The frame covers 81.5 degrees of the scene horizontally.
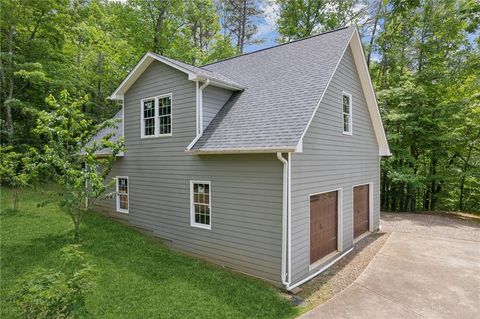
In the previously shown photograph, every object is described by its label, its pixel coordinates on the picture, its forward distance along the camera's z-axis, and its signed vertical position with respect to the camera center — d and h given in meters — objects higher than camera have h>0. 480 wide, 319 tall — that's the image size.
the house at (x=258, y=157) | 6.97 -0.08
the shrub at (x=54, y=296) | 3.99 -2.10
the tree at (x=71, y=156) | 7.56 -0.08
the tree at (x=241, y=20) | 25.36 +12.39
